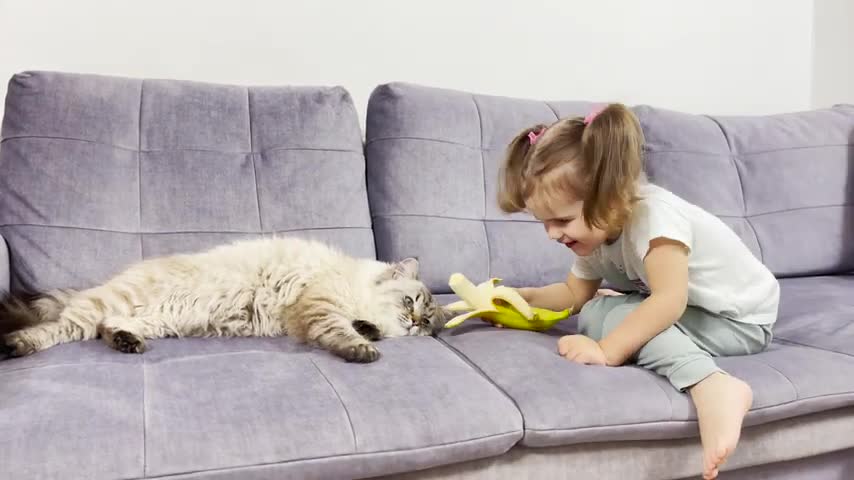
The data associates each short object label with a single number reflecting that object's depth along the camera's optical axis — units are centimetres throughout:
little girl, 147
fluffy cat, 170
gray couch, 120
